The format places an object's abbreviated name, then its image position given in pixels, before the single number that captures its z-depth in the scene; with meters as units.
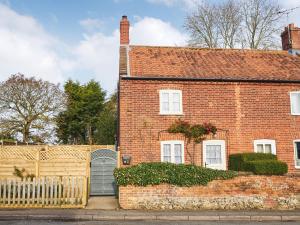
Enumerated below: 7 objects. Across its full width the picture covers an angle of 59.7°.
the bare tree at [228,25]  26.18
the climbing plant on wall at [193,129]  13.29
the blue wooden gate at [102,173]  13.25
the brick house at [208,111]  13.33
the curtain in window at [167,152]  13.32
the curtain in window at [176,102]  13.77
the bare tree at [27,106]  26.77
